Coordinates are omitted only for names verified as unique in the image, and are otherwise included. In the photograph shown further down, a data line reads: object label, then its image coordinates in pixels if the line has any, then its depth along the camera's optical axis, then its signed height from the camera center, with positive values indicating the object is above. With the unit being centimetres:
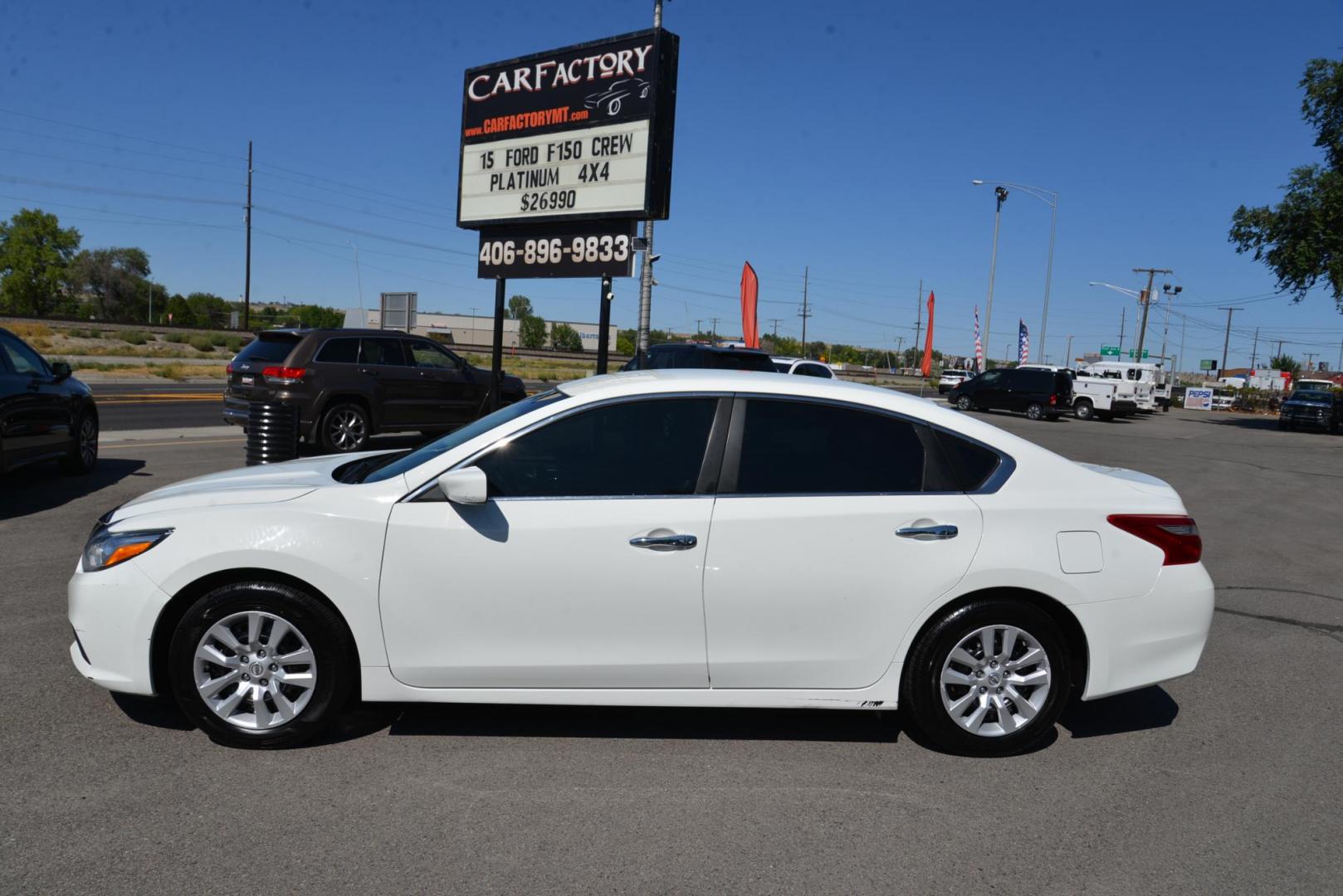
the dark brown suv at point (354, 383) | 1277 -61
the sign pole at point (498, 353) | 1334 -5
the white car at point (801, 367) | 1809 +4
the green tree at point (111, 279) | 10894 +547
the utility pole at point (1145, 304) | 7212 +663
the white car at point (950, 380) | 6166 -11
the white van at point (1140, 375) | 3950 +64
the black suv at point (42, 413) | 863 -90
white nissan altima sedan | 382 -90
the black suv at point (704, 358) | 1379 +7
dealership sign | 1189 +293
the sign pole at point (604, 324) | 1171 +41
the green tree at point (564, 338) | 14925 +252
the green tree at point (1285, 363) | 15338 +591
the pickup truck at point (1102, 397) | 3541 -38
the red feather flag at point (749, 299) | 2780 +195
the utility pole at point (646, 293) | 2117 +159
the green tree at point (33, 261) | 9869 +637
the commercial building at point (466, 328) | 12400 +283
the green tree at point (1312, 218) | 3481 +687
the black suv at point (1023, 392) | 3362 -37
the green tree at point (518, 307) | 15050 +715
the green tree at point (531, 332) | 13838 +293
